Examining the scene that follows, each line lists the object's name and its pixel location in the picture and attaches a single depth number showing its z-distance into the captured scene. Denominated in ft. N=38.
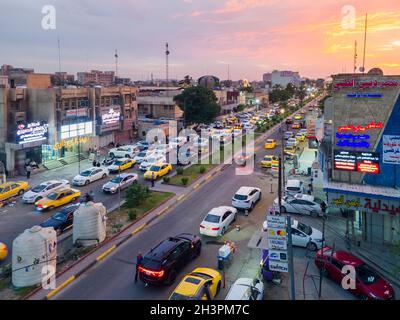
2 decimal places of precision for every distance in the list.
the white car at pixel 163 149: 137.04
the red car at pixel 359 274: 46.01
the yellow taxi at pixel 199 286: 42.83
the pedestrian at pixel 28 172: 111.57
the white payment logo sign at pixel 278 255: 42.16
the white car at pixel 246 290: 43.29
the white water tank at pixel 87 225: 63.72
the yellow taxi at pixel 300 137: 168.14
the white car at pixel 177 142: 156.88
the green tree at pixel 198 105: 201.36
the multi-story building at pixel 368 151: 57.31
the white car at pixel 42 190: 88.53
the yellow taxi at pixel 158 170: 110.32
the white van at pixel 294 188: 89.51
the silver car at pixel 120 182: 95.76
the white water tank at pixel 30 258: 50.57
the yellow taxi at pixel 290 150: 139.89
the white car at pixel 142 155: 131.23
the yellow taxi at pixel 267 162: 121.49
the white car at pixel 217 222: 67.21
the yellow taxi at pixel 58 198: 83.07
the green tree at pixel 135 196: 82.48
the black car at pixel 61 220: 69.87
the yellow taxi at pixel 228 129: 197.70
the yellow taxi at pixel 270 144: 158.92
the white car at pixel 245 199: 79.77
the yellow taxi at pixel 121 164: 118.11
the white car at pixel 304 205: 76.88
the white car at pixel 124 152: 137.08
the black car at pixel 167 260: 49.98
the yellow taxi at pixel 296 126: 213.25
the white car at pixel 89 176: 103.65
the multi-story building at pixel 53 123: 115.75
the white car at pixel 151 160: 121.49
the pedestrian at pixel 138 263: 52.49
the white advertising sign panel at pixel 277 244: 42.11
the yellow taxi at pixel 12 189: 90.39
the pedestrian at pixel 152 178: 101.86
